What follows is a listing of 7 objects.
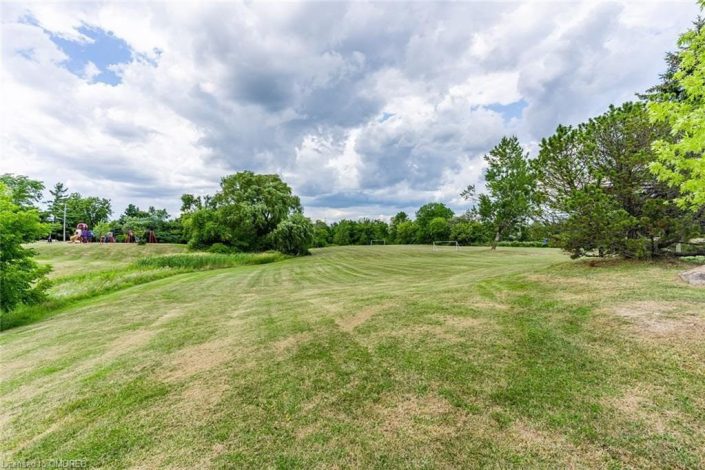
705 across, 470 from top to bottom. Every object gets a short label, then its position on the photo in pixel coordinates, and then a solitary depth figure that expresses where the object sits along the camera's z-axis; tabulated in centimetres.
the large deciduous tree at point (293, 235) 3519
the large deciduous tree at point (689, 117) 530
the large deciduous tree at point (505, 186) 2959
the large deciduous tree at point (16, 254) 889
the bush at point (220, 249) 3570
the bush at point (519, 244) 4403
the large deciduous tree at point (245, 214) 3681
